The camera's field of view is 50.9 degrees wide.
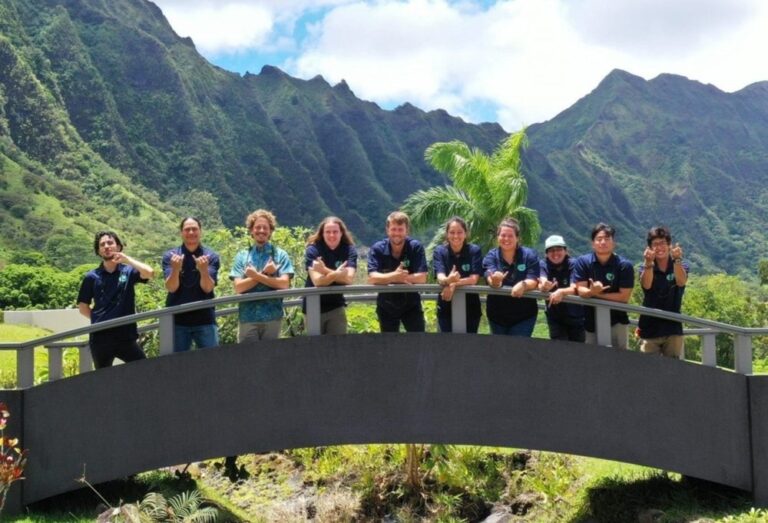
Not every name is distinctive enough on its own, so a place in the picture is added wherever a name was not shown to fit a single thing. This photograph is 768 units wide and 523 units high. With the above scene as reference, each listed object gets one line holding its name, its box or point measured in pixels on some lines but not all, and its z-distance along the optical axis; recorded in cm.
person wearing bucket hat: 704
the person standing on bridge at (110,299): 734
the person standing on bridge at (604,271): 709
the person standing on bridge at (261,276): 708
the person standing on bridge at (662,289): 727
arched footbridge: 747
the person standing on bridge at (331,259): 698
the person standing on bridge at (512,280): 698
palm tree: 2062
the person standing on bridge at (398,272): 695
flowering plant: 675
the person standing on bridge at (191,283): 705
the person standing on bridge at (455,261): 697
